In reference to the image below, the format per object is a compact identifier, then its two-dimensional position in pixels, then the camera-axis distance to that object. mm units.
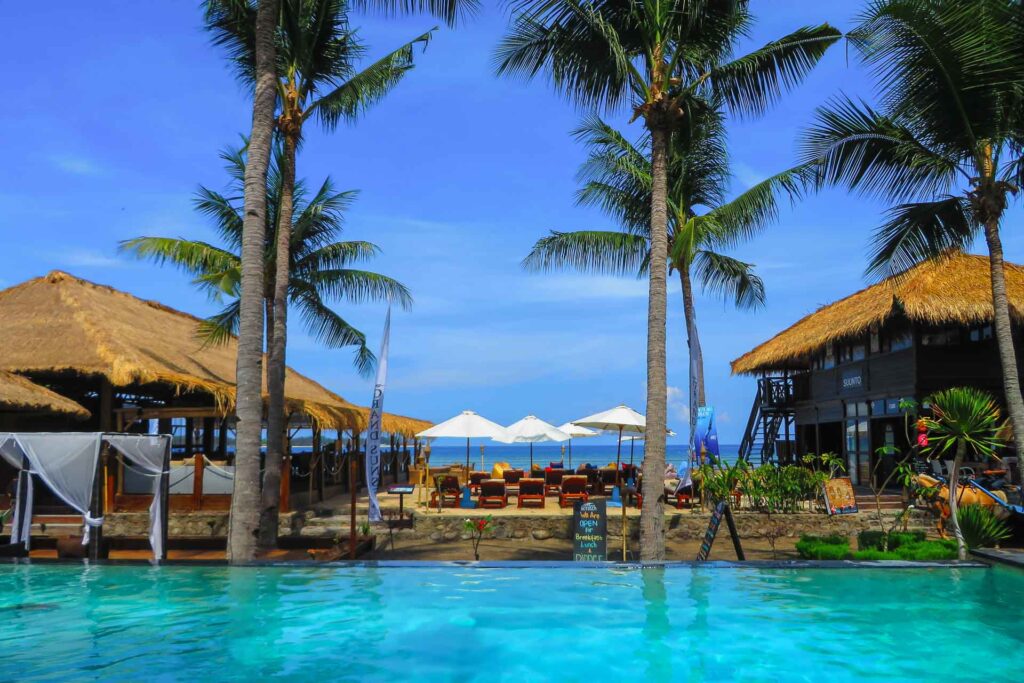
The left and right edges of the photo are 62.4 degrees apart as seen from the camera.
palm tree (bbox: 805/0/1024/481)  10359
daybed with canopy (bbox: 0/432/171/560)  9898
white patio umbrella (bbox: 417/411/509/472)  17750
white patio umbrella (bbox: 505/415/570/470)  19469
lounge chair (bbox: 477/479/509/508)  15680
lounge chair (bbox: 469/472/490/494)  17422
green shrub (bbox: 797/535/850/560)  10375
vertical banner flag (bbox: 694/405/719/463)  14844
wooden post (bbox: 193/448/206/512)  15335
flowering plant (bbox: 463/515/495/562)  11102
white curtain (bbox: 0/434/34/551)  10055
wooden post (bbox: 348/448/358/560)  11078
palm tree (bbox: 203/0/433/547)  12266
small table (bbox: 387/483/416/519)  13634
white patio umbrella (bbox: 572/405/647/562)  18594
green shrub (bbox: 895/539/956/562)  9826
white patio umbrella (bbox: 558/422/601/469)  21305
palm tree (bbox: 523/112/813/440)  15906
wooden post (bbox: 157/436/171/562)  10070
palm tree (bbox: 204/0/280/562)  9406
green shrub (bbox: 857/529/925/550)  10844
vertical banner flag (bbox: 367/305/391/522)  10492
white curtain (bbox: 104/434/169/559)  9992
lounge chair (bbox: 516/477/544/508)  15883
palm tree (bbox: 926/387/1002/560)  9609
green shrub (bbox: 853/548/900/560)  9906
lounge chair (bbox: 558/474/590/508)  15977
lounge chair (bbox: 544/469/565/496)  17703
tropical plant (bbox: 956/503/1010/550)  10461
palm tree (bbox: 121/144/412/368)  15359
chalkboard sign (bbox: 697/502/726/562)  9539
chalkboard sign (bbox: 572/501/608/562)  10391
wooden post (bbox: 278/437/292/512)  15656
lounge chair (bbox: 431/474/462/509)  15961
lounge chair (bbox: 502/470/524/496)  17138
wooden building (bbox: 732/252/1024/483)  17547
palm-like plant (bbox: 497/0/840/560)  9875
